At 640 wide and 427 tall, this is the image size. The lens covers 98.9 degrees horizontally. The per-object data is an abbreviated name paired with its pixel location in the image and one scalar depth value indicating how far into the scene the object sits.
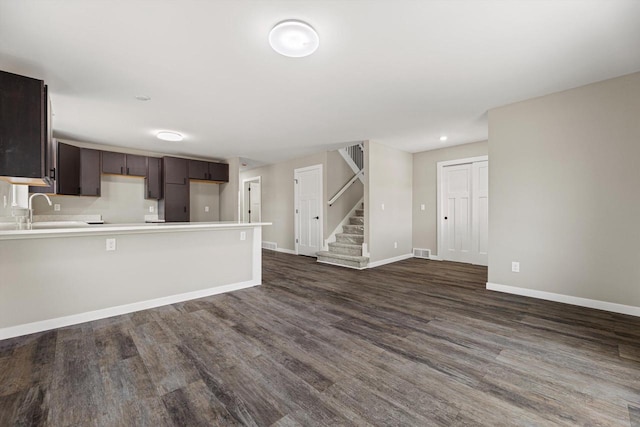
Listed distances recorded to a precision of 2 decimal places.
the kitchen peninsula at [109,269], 2.48
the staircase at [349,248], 5.29
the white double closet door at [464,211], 5.45
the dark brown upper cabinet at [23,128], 2.44
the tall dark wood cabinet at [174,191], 6.01
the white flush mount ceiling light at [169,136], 4.66
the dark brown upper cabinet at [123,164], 5.37
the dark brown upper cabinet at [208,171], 6.45
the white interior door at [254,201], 8.64
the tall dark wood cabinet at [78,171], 4.77
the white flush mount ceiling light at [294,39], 2.01
